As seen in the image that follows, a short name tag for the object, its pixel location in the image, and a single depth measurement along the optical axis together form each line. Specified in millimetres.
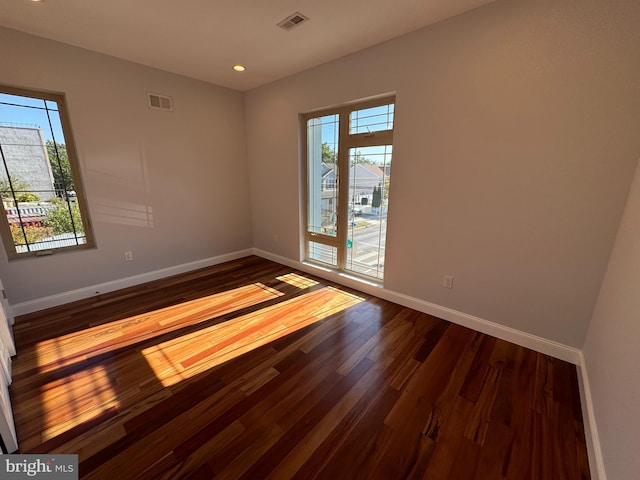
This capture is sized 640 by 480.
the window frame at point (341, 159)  2762
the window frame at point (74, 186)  2439
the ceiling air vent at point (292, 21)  2070
